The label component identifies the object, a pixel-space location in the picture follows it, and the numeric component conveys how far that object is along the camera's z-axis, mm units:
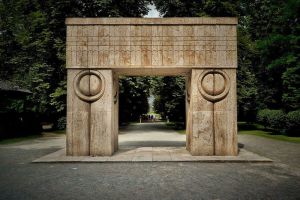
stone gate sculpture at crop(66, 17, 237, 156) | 10336
